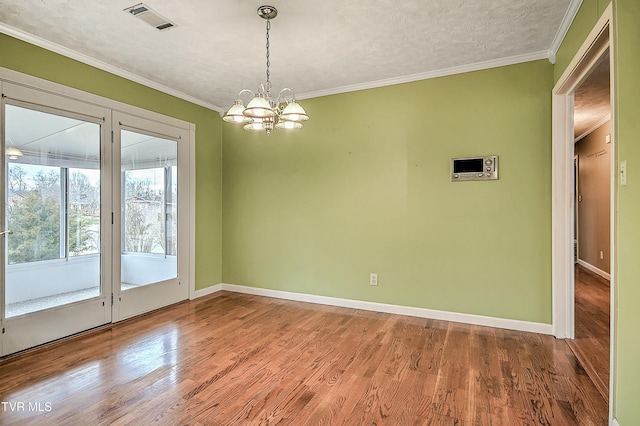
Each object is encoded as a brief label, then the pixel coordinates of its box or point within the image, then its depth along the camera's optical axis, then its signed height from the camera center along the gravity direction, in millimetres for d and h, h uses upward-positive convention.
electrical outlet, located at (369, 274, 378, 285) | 3969 -804
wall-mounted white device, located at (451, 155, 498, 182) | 3408 +444
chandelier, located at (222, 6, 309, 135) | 2295 +706
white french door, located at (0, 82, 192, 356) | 2863 -40
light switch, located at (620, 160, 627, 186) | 1710 +197
